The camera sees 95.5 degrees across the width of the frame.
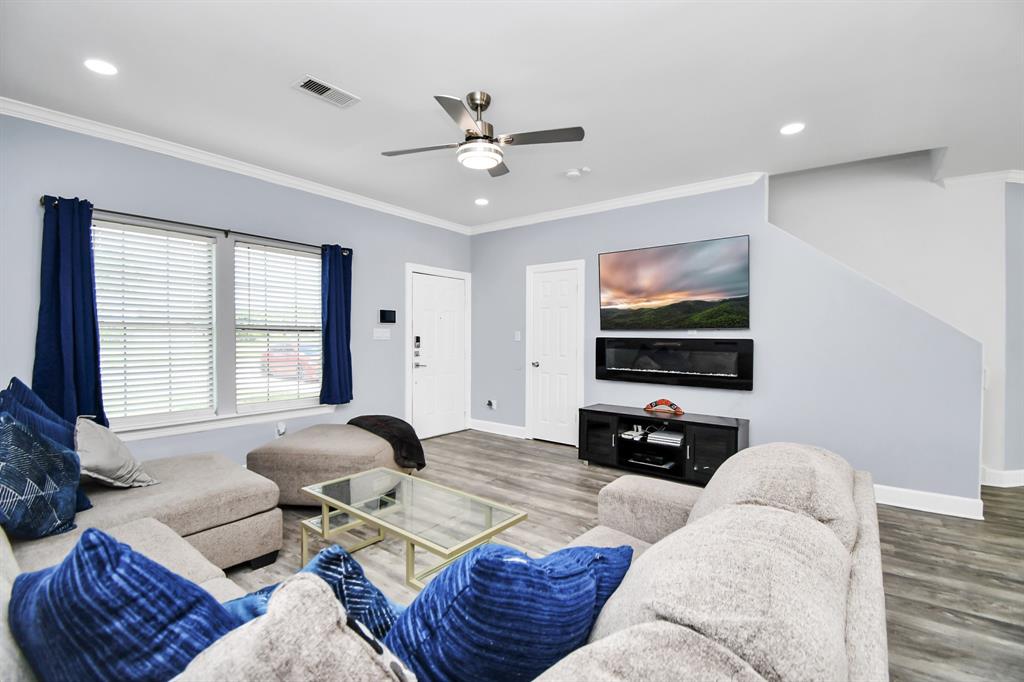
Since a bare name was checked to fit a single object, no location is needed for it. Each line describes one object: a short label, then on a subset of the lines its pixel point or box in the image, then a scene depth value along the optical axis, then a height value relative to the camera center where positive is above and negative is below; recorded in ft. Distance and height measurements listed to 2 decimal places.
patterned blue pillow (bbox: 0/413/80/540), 5.59 -1.87
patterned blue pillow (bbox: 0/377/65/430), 7.23 -0.98
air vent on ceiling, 8.80 +4.82
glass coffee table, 6.81 -2.92
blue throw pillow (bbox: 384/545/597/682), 2.43 -1.54
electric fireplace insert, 13.79 -0.79
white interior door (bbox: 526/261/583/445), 17.28 -0.56
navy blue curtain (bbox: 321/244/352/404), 14.75 +0.47
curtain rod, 9.95 +2.91
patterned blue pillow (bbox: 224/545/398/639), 2.98 -1.70
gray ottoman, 10.73 -2.91
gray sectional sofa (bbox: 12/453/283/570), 7.05 -2.70
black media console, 12.79 -3.04
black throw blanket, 12.36 -2.72
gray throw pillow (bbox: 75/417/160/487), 7.46 -1.99
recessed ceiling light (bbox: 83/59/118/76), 8.23 +4.86
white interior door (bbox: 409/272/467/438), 18.16 -0.71
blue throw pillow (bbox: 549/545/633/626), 3.14 -1.64
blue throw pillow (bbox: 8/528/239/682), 2.24 -1.40
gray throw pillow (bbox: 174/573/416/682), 1.83 -1.27
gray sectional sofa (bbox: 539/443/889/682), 1.99 -1.35
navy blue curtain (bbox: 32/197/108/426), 9.89 +0.45
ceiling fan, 8.44 +3.74
